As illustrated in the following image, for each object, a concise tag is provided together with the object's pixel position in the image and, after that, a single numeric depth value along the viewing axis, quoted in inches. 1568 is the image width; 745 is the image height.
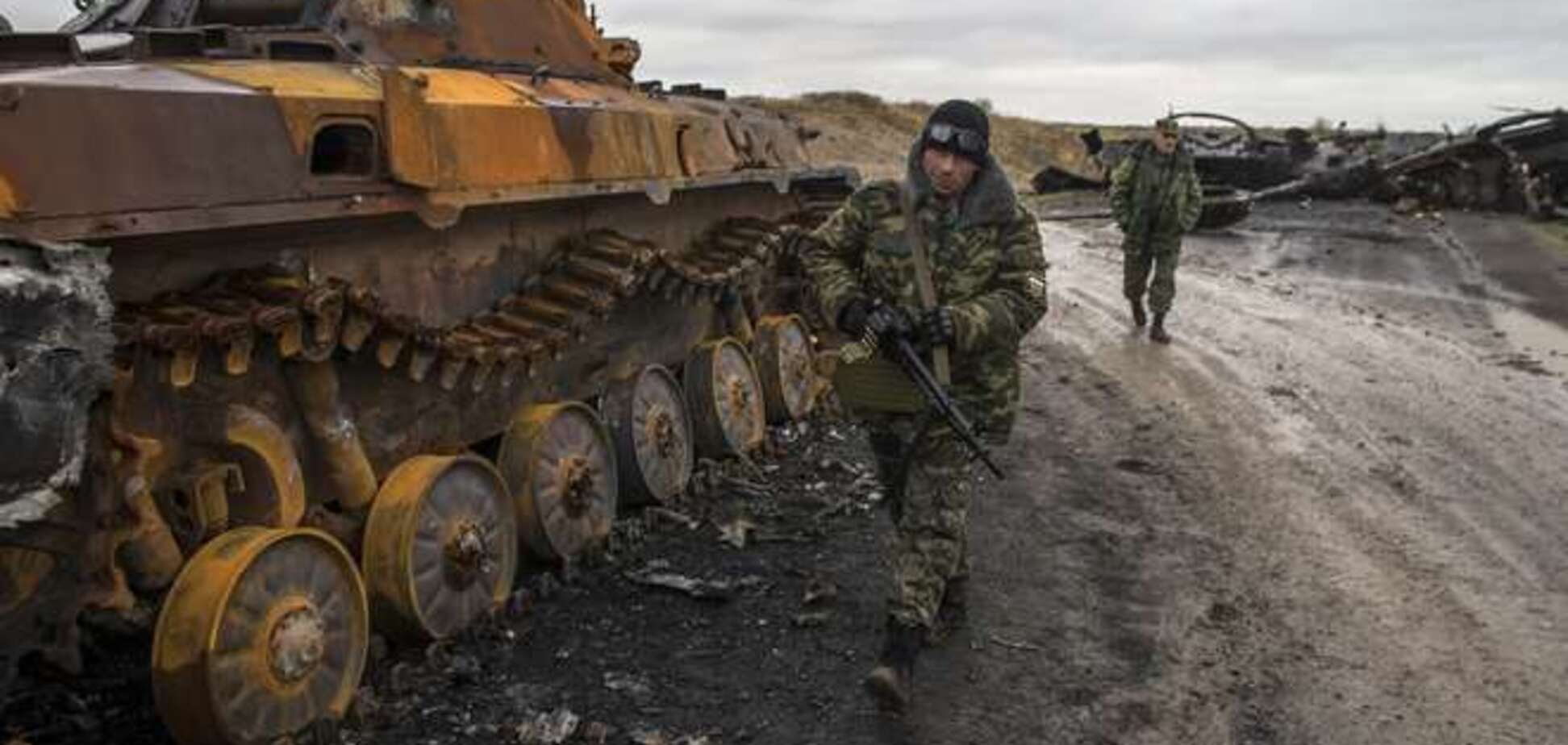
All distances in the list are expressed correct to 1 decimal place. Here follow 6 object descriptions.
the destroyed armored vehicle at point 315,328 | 165.6
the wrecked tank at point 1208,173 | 917.8
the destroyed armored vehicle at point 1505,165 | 974.4
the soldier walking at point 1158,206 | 506.9
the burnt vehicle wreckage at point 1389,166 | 971.3
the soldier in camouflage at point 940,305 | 205.5
